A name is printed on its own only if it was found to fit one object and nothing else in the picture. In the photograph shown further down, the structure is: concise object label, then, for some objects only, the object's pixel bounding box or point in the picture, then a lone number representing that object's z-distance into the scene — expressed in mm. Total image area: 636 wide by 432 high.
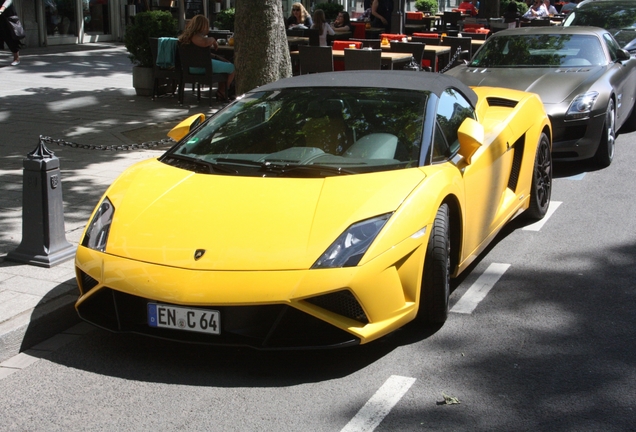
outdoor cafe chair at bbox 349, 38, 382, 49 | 14586
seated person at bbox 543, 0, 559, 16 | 26266
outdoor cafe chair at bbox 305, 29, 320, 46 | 16406
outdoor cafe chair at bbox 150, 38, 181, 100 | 13258
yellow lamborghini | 4066
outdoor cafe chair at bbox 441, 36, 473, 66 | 15862
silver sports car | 8852
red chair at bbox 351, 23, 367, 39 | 20750
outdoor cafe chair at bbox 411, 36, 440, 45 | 16641
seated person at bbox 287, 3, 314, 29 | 19953
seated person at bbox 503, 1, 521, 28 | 24033
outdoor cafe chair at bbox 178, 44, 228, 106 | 13078
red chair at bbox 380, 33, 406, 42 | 16047
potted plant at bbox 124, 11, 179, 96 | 13727
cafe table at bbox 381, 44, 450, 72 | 14617
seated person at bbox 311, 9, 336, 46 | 16406
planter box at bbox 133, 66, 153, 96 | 13930
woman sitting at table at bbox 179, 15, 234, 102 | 13102
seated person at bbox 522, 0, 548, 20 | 24766
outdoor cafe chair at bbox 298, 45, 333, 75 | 13248
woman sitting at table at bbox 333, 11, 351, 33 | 20345
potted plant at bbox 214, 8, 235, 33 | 17641
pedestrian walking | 16594
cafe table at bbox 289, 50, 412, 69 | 13094
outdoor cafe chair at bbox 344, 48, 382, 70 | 12797
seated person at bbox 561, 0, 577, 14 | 26594
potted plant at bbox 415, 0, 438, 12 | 38812
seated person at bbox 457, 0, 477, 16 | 32562
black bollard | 5539
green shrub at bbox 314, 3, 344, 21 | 26594
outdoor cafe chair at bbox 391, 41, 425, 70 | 14141
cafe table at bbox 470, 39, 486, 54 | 16797
